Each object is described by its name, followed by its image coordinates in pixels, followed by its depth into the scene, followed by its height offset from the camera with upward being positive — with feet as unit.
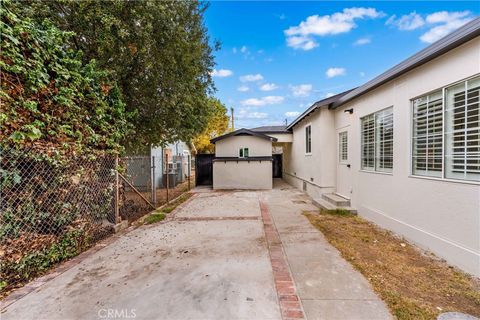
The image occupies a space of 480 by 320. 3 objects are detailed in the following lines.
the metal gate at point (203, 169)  46.21 -2.75
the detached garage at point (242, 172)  40.34 -3.01
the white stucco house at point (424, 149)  10.68 +0.28
